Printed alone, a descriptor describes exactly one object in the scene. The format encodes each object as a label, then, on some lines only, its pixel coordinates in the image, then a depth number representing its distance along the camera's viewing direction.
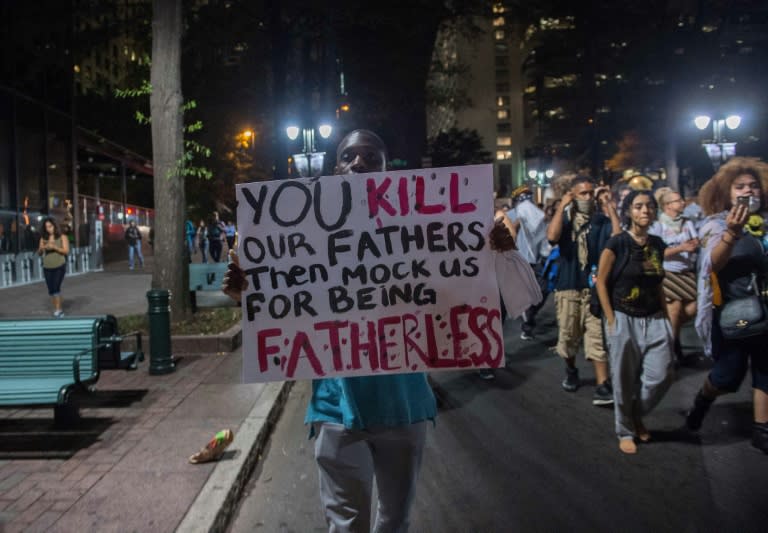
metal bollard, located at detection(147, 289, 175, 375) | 7.75
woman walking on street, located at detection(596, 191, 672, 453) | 5.01
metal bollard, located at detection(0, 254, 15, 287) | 17.98
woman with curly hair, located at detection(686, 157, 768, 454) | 4.87
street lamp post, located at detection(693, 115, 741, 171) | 23.20
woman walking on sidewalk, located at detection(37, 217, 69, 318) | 12.09
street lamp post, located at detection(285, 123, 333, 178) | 16.95
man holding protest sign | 2.77
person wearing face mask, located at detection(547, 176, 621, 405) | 6.40
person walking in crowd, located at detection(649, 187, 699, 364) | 7.76
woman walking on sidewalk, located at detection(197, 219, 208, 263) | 27.03
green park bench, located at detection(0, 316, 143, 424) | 5.75
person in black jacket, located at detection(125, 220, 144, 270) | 25.53
